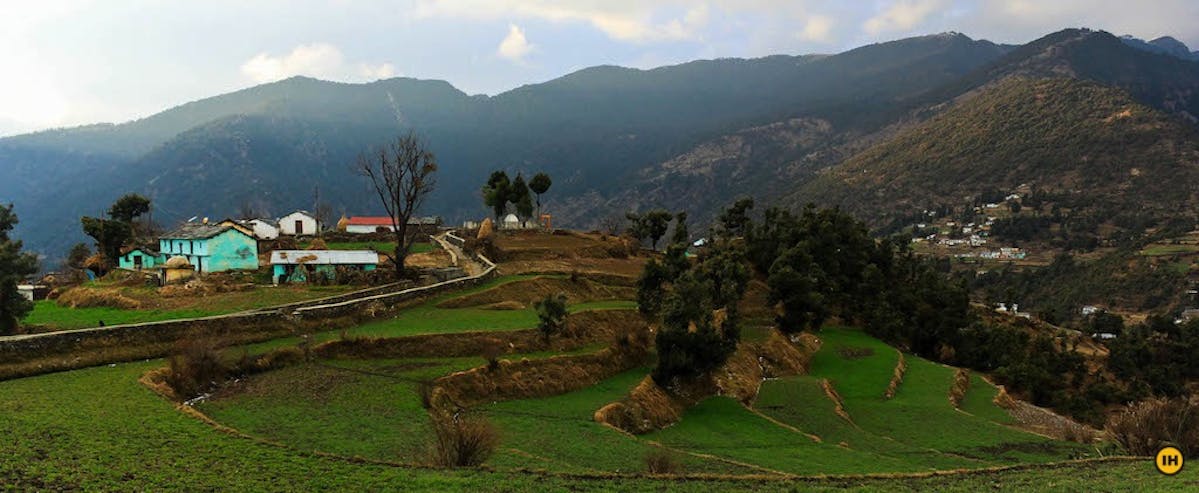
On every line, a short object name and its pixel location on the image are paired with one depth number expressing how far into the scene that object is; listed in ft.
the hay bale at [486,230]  203.45
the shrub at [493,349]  92.09
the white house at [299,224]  261.85
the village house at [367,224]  292.77
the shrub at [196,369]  71.15
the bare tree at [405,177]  152.35
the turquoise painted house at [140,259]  173.40
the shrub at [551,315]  101.14
